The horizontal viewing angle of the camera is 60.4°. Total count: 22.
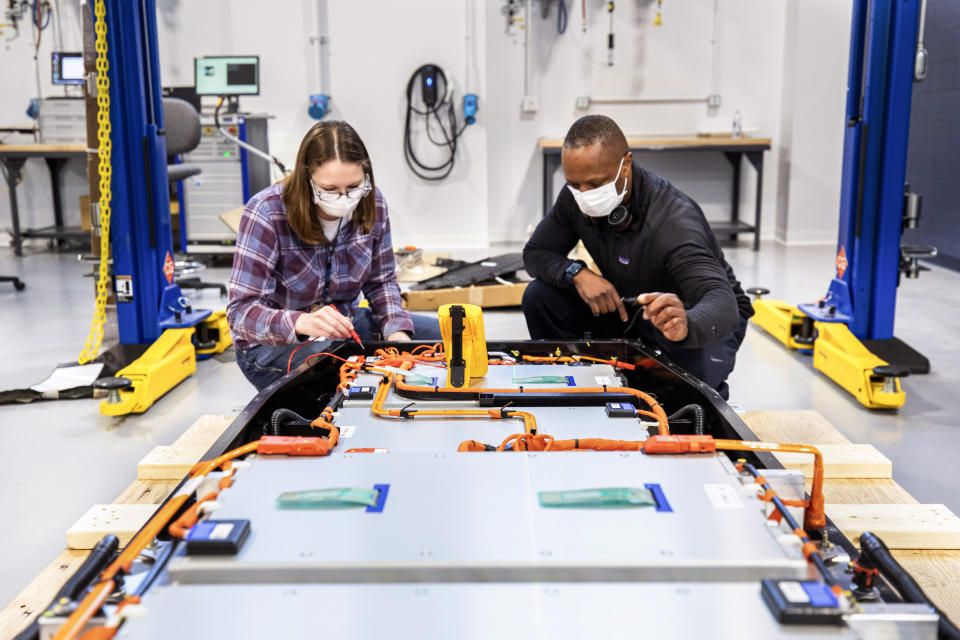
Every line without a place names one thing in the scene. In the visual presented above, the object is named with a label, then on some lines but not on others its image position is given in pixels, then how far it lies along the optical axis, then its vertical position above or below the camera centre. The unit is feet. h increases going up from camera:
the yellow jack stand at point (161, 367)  9.47 -2.63
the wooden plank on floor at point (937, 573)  5.40 -2.89
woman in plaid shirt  6.67 -0.97
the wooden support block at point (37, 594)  5.08 -2.83
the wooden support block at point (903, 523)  6.09 -2.74
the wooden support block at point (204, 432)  7.93 -2.72
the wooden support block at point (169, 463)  7.27 -2.72
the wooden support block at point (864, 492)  6.86 -2.83
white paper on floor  10.36 -2.84
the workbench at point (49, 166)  18.69 -0.35
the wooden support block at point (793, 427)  8.09 -2.74
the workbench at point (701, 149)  19.98 +0.08
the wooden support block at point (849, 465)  7.19 -2.70
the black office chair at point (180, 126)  14.29 +0.47
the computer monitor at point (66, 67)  18.70 +1.94
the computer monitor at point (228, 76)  17.79 +1.64
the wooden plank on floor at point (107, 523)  6.15 -2.77
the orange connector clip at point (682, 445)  4.01 -1.40
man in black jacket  6.47 -1.01
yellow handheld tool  5.54 -1.27
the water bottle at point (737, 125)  20.90 +0.68
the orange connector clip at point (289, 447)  4.09 -1.43
